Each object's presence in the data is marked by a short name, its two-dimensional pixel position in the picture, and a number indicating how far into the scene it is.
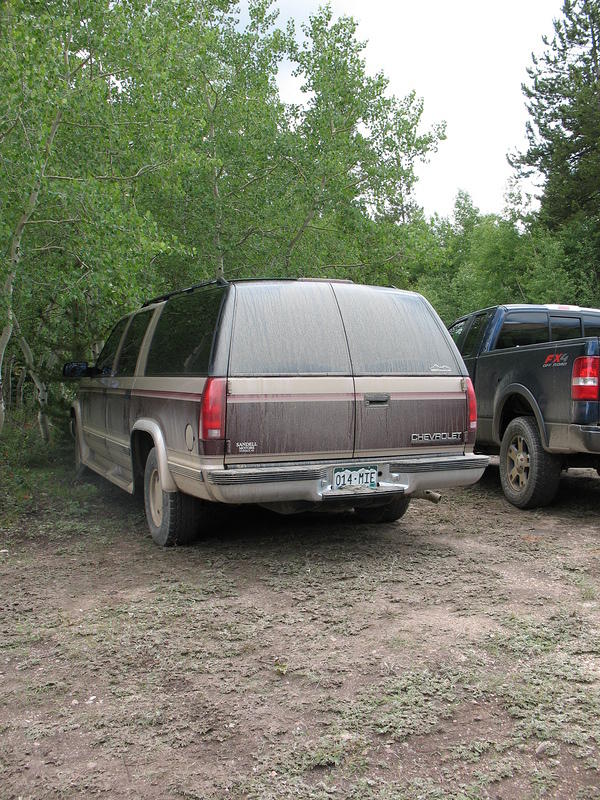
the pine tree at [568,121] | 30.11
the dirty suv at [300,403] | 4.85
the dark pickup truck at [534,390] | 6.36
